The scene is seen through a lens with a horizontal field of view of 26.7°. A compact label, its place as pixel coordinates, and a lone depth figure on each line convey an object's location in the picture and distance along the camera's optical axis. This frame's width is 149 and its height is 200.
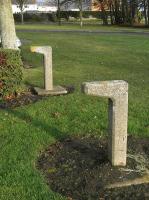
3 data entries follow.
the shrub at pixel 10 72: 6.21
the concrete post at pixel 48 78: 6.60
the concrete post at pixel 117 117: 3.48
